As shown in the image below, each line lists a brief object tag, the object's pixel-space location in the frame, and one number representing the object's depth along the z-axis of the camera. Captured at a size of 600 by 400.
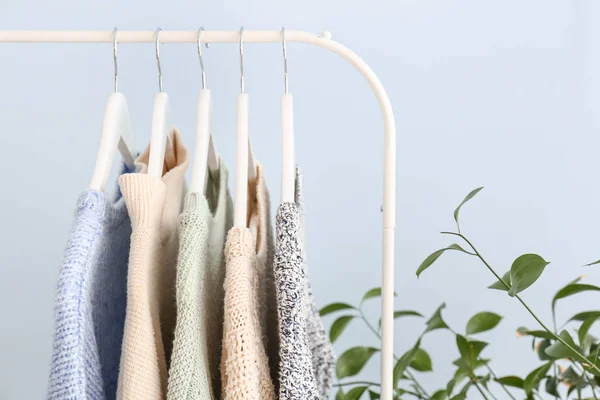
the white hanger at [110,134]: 0.66
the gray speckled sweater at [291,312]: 0.59
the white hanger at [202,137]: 0.66
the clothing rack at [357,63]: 0.67
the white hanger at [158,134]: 0.68
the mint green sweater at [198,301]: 0.57
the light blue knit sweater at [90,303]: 0.55
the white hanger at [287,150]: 0.65
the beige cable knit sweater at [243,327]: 0.57
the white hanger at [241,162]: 0.65
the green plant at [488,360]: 0.65
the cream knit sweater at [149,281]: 0.58
